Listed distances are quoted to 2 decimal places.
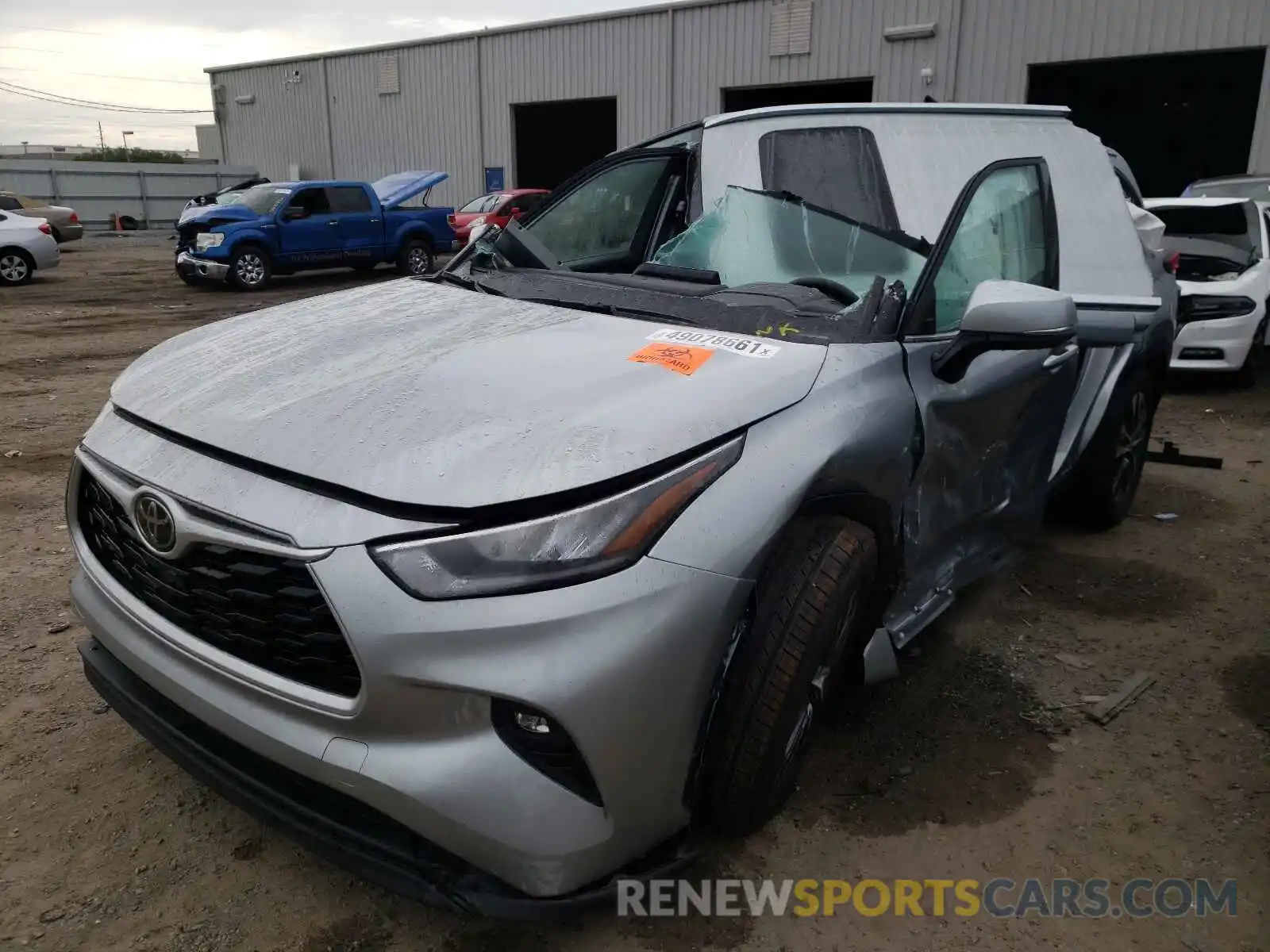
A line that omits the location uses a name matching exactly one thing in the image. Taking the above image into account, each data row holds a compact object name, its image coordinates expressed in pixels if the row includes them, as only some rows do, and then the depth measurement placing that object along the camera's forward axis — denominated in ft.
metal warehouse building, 52.80
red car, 60.23
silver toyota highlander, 5.33
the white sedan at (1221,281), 25.31
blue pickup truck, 46.50
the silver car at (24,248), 46.78
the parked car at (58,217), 61.11
